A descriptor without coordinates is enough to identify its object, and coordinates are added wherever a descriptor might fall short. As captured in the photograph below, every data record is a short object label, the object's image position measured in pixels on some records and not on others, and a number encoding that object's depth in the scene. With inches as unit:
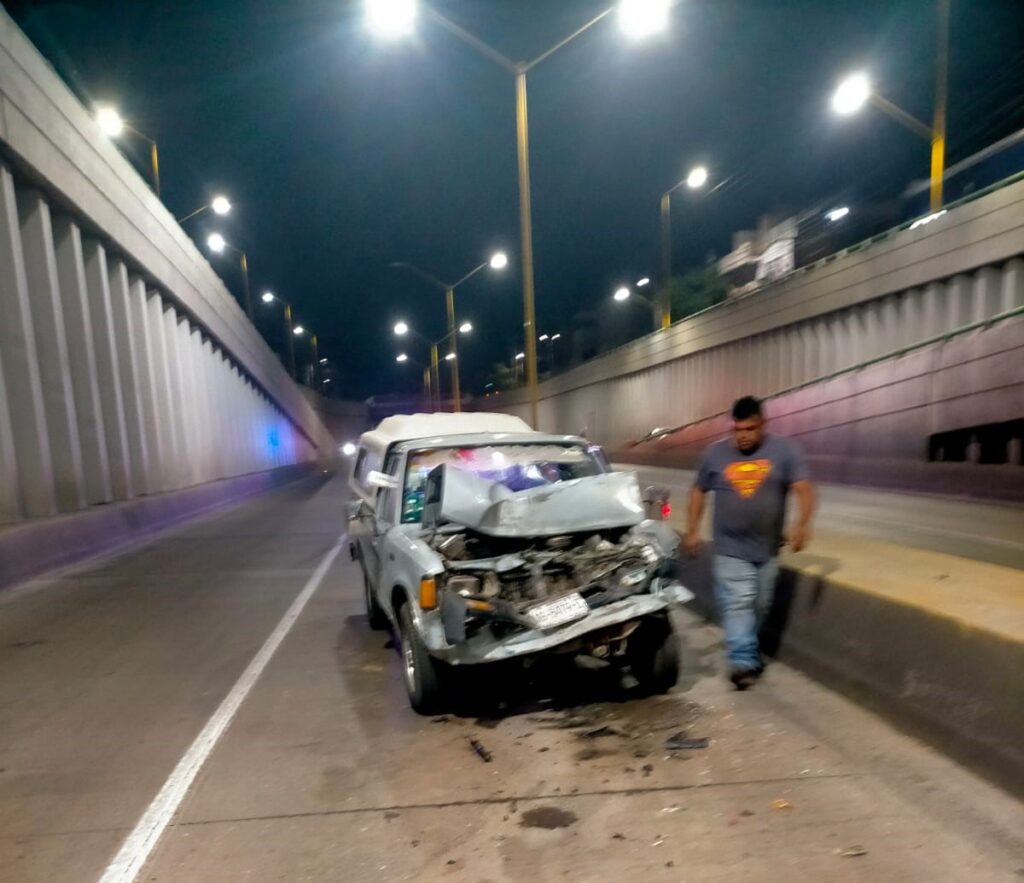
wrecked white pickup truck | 181.9
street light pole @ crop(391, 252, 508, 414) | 986.7
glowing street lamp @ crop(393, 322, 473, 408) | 1460.9
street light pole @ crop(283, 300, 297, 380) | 1793.8
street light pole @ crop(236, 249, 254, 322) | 1320.1
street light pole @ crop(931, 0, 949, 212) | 641.6
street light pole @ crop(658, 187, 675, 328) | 1129.4
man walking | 194.7
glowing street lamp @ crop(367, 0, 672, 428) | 525.7
